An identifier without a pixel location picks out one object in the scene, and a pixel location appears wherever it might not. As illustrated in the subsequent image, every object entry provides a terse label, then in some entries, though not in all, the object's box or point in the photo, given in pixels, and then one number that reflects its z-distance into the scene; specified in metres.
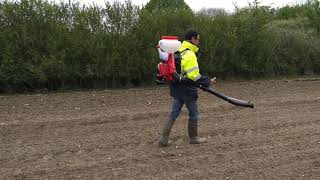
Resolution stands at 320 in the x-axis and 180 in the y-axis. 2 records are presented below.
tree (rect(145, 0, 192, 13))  16.58
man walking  7.91
